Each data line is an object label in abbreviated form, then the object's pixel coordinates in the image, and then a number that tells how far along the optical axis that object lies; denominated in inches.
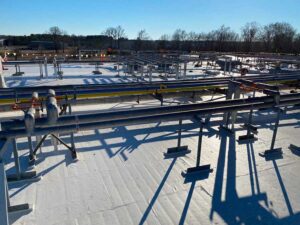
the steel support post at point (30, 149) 137.4
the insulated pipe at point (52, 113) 98.9
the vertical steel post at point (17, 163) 118.3
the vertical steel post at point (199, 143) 134.4
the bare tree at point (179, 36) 1905.6
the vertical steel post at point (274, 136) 159.1
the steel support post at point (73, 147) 148.5
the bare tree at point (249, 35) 1518.7
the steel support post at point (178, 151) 156.7
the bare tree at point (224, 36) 1553.0
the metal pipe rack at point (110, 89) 178.9
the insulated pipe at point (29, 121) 92.5
